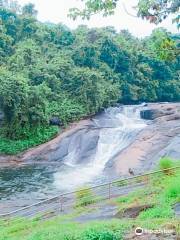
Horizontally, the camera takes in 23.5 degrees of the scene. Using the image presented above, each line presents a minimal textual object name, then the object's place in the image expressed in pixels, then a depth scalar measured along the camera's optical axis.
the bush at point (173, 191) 12.31
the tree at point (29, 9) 58.71
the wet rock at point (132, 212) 11.75
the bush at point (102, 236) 8.55
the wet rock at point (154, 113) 36.91
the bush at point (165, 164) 17.19
